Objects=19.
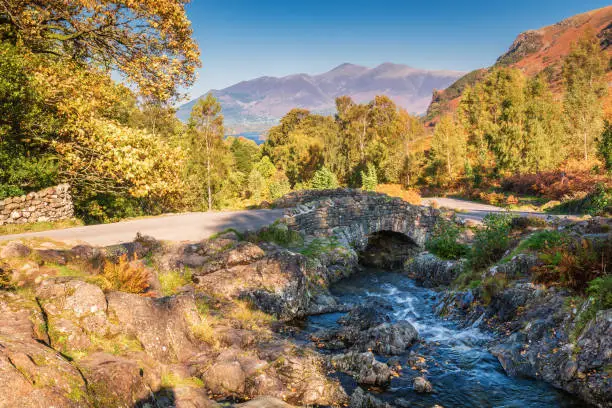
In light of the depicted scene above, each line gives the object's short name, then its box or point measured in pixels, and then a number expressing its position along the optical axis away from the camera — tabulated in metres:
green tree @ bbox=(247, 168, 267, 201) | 46.91
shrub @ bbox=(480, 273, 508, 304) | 12.60
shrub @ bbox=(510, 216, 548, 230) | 17.39
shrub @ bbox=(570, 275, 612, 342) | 8.73
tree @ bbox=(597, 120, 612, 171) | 28.81
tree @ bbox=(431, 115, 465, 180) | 50.94
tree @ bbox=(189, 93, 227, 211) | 37.16
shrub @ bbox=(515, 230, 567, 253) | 12.94
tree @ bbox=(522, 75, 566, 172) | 43.78
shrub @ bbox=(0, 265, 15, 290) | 7.38
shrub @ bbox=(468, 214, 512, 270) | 15.76
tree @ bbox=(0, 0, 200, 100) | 13.02
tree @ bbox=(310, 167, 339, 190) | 40.84
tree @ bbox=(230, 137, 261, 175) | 73.66
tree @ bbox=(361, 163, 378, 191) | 41.06
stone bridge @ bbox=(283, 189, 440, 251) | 21.42
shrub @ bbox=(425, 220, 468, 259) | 19.91
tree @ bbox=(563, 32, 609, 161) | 46.31
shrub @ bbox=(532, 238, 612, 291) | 10.29
